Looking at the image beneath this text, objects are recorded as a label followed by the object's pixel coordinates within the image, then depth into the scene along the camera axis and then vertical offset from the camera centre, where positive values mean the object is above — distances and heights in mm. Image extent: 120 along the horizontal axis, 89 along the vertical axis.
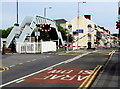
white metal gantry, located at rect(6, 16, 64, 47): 34406 +2788
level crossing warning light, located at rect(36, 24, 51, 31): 34997 +2749
